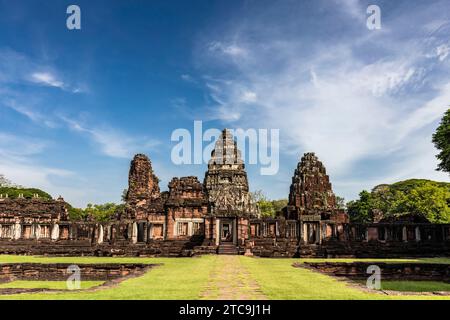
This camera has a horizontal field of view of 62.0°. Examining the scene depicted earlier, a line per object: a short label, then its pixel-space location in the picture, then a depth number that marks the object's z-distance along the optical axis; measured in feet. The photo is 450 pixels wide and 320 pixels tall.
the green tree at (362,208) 209.47
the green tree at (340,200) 270.20
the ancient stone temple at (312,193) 136.90
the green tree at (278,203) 323.06
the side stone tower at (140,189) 161.89
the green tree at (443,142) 105.59
